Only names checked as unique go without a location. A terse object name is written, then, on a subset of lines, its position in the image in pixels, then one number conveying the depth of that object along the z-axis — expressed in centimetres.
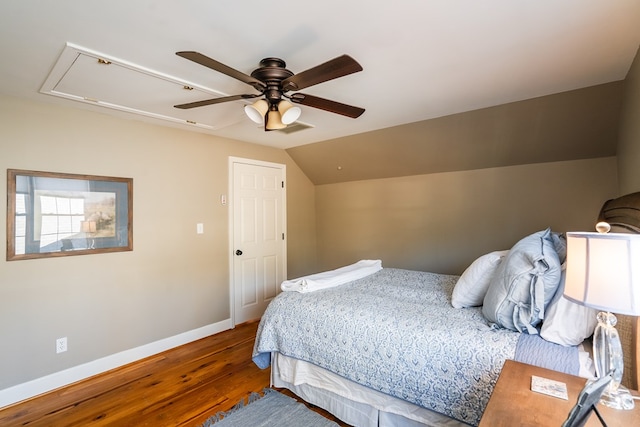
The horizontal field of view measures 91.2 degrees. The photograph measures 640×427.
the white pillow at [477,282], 204
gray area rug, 208
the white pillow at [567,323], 150
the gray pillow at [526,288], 162
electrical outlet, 261
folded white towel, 254
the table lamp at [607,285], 95
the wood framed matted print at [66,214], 242
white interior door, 393
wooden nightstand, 96
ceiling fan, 152
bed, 153
